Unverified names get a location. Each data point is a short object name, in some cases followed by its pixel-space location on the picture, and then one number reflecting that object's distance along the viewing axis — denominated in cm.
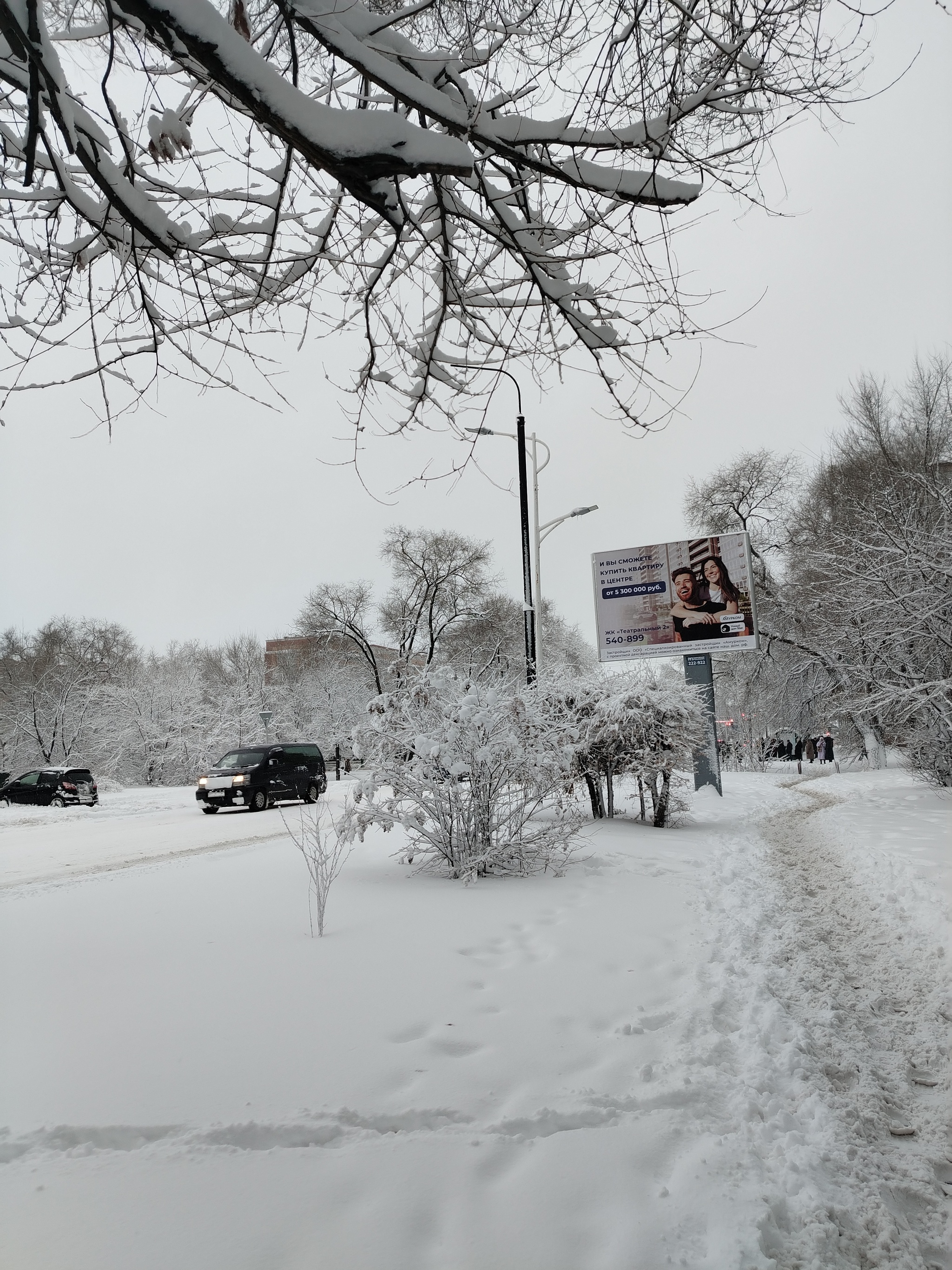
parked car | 2098
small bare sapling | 468
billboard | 1758
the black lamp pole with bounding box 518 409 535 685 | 1194
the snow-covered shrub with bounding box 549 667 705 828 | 1061
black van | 1773
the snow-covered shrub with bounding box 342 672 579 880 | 673
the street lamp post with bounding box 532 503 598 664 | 1625
